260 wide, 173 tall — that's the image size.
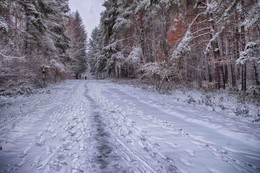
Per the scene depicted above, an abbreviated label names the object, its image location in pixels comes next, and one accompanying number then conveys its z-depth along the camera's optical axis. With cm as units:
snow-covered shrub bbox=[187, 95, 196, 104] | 1107
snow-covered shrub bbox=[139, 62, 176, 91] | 1619
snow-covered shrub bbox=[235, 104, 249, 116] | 810
